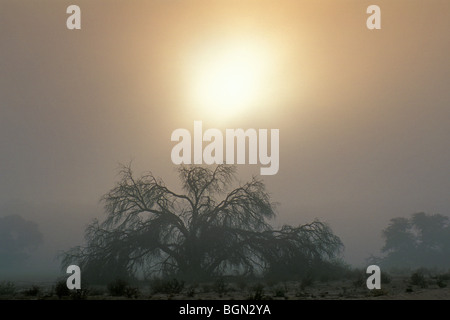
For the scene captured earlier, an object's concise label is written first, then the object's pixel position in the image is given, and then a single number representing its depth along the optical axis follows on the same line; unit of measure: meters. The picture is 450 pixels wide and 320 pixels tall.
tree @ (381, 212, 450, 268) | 52.66
